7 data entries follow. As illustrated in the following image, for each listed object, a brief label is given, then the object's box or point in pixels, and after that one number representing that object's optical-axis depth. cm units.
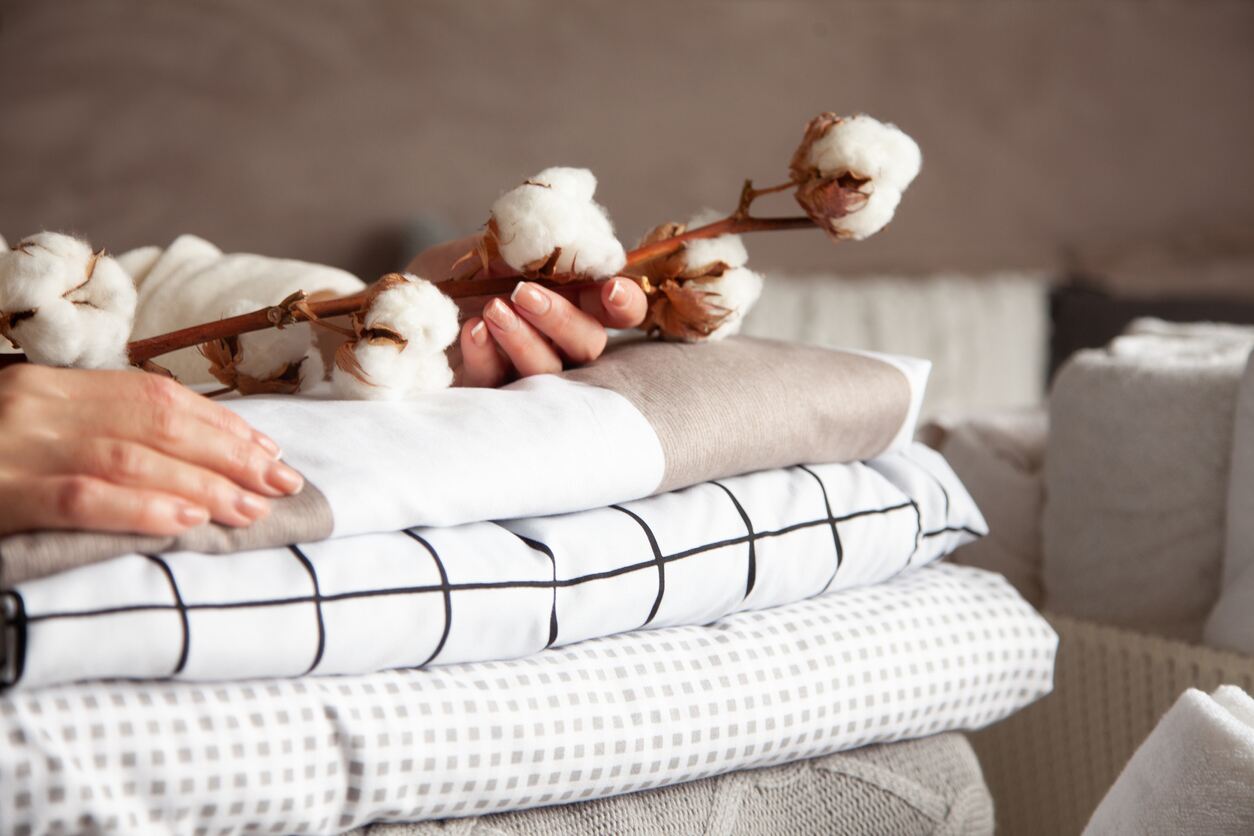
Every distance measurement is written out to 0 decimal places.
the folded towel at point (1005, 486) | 141
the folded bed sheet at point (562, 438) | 99
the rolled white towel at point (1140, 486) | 129
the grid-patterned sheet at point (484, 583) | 95
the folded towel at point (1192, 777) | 103
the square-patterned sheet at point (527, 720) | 95
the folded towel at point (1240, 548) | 125
